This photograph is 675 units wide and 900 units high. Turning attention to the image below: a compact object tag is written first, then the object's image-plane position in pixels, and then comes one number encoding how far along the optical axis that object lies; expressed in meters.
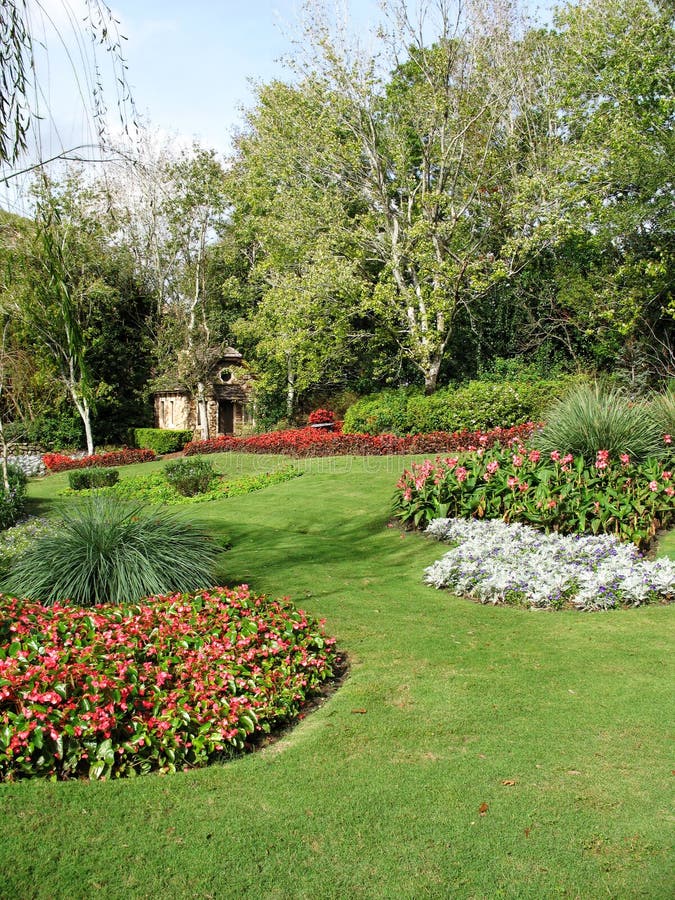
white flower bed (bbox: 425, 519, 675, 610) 5.82
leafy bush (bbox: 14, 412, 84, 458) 25.42
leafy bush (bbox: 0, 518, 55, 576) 6.60
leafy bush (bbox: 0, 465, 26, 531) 11.12
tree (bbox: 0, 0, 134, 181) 3.62
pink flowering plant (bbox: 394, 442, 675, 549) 7.54
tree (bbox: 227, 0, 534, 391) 18.77
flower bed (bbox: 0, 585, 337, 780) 3.25
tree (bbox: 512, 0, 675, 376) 16.14
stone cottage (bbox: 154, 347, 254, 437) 26.73
